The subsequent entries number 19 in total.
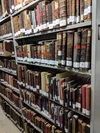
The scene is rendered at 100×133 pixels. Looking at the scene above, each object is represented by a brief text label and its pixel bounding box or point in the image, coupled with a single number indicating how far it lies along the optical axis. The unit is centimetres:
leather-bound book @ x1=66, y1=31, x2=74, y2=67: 113
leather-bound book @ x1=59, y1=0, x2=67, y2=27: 114
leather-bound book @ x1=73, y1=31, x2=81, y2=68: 108
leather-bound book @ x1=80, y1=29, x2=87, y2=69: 104
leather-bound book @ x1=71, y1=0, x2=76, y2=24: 107
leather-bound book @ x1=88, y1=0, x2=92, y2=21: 96
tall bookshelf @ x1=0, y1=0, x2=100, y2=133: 95
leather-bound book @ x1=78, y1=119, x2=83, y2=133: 125
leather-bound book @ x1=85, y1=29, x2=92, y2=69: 100
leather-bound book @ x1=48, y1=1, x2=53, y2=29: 131
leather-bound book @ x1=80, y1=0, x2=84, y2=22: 102
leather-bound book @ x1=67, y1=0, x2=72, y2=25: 110
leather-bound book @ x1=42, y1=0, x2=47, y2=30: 137
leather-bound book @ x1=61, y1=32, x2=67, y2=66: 119
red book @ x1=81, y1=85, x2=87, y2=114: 113
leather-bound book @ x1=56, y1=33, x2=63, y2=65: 124
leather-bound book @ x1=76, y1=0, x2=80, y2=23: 105
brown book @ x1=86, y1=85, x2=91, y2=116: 110
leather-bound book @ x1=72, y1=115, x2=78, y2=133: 129
